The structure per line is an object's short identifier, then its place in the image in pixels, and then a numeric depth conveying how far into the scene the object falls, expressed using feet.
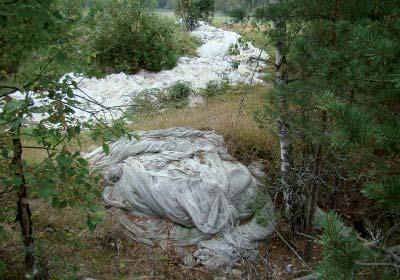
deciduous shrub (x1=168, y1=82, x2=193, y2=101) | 33.12
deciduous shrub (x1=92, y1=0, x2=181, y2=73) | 36.35
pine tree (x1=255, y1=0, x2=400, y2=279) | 9.96
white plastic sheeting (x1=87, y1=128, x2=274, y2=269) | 15.78
